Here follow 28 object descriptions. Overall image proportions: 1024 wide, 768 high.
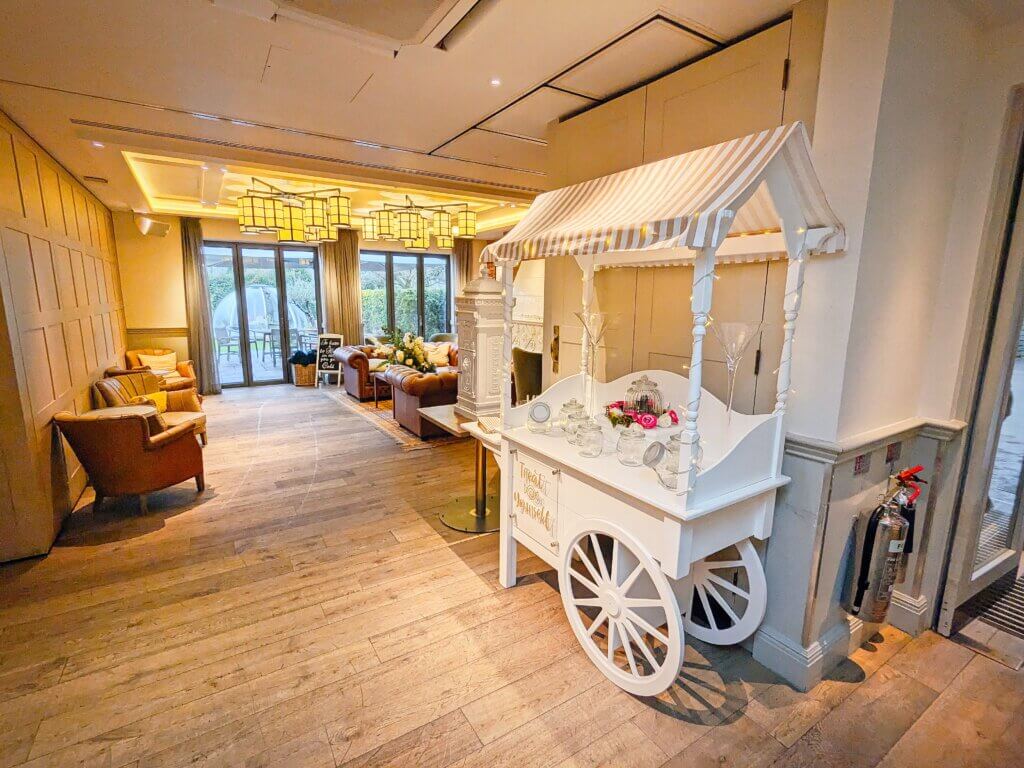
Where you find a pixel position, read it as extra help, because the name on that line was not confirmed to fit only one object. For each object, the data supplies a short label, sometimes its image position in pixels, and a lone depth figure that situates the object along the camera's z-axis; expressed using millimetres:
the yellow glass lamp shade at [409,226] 5949
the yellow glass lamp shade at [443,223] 6344
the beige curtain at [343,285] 8664
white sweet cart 1592
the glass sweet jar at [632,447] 2023
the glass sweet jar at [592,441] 2133
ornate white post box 3631
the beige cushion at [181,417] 4043
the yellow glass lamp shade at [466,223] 5832
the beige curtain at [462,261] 10156
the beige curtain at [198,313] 7398
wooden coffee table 6756
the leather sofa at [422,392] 5324
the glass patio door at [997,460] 2098
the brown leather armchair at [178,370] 5324
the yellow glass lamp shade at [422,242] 6102
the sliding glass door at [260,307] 8062
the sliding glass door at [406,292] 9570
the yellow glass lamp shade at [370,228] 6270
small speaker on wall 6160
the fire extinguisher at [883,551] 1997
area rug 5223
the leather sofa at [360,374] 7160
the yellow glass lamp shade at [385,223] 6164
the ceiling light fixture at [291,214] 4844
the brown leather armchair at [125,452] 3207
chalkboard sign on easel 8469
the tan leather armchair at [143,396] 4145
